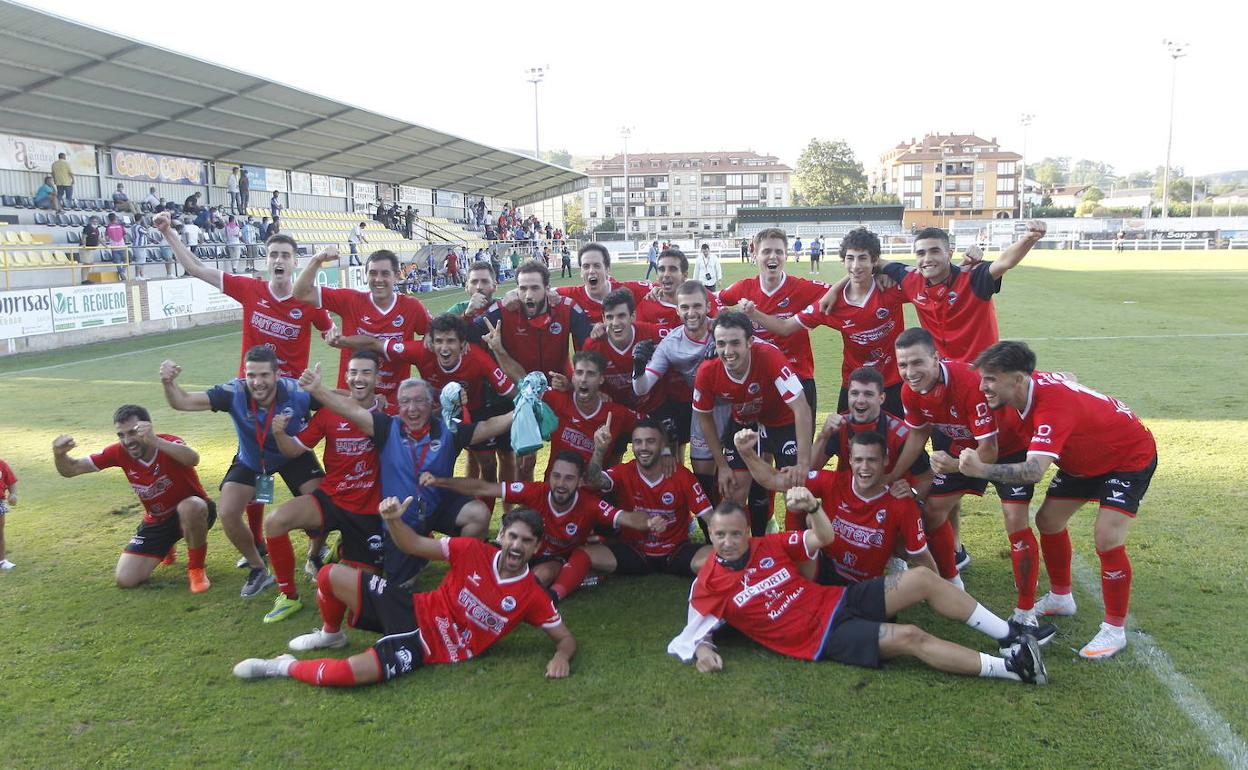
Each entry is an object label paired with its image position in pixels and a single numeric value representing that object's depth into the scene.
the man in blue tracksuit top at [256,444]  5.54
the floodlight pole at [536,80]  58.22
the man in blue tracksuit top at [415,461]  5.27
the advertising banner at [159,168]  26.27
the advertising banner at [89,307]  17.95
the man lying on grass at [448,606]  4.43
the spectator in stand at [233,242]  24.44
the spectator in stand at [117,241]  21.48
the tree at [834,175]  97.50
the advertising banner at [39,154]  22.69
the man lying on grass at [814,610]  4.25
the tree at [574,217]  91.11
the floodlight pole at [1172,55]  60.91
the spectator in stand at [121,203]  24.03
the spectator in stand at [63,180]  23.05
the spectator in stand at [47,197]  22.78
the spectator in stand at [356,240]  29.64
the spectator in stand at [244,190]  30.75
